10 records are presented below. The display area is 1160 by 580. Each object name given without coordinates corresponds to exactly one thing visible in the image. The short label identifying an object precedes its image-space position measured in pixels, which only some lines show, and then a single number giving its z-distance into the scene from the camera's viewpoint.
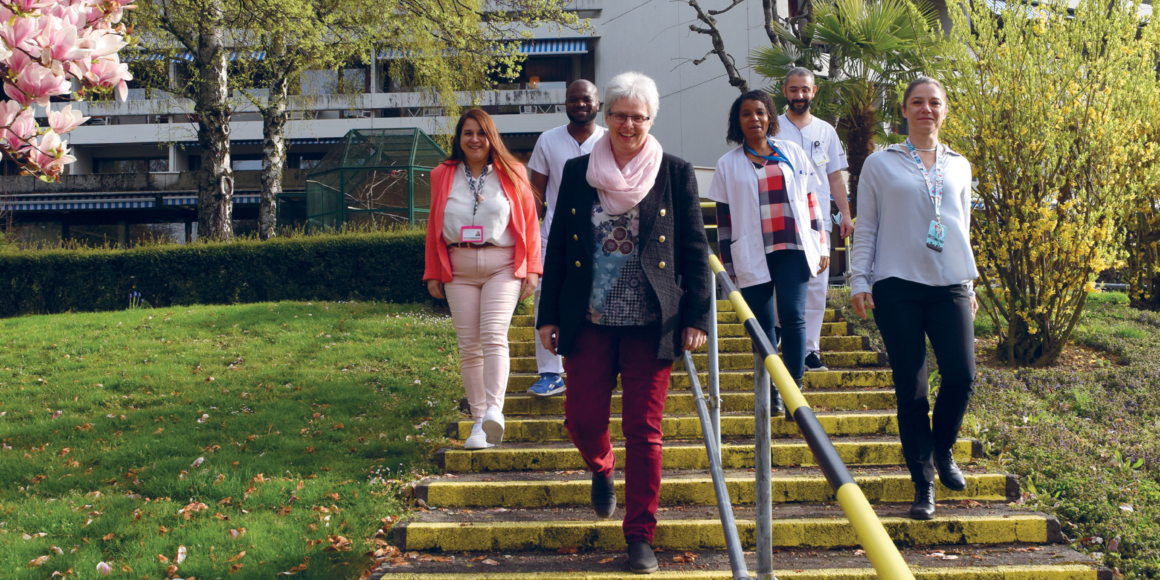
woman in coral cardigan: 4.41
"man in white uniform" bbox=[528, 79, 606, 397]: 4.77
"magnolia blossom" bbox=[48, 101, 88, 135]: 1.86
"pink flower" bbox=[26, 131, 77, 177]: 1.86
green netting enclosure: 13.82
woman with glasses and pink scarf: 3.11
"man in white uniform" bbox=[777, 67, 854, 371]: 5.22
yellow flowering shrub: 6.29
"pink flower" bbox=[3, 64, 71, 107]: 1.70
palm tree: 11.33
